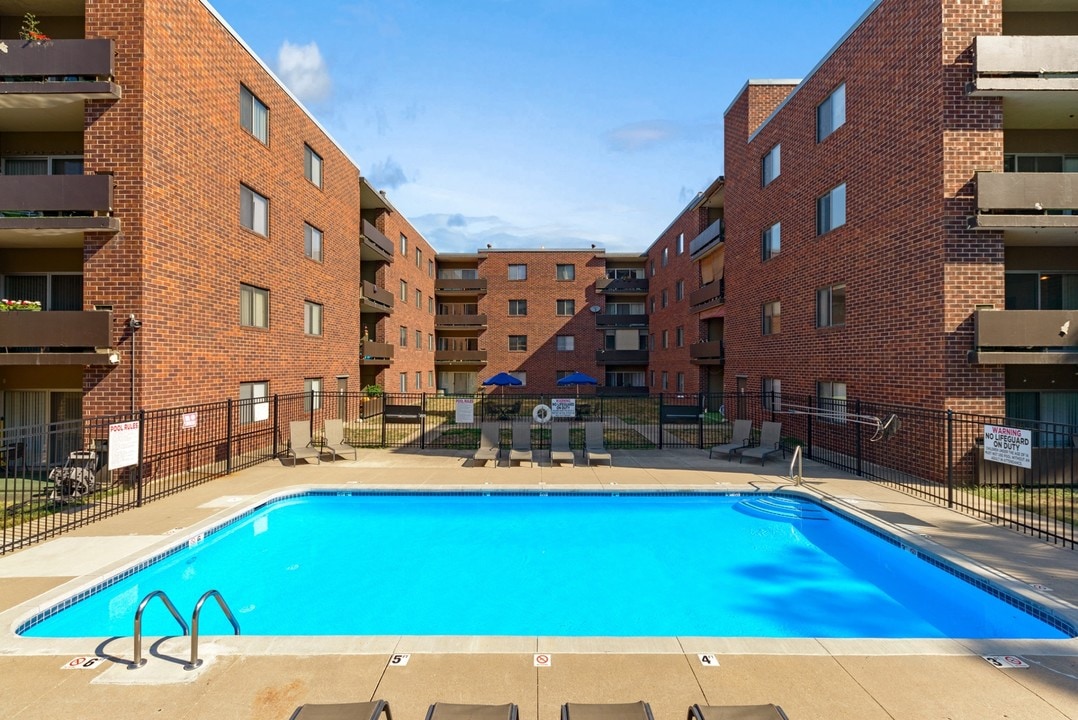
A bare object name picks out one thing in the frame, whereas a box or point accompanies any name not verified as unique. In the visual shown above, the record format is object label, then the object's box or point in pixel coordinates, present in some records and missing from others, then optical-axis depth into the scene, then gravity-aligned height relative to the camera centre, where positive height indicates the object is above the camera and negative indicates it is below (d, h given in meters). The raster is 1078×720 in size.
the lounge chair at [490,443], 14.29 -2.36
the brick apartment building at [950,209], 11.42 +3.90
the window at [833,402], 14.43 -1.07
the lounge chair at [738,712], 3.03 -2.11
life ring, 16.59 -1.63
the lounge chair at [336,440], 14.98 -2.35
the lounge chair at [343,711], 3.10 -2.17
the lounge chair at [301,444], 14.45 -2.35
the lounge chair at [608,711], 3.01 -2.09
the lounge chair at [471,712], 3.09 -2.15
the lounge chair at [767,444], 14.56 -2.32
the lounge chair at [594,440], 14.89 -2.26
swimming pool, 6.30 -3.25
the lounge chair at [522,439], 15.08 -2.25
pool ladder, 4.46 -2.51
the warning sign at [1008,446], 8.23 -1.34
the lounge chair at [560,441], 14.62 -2.32
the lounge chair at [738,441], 15.15 -2.34
